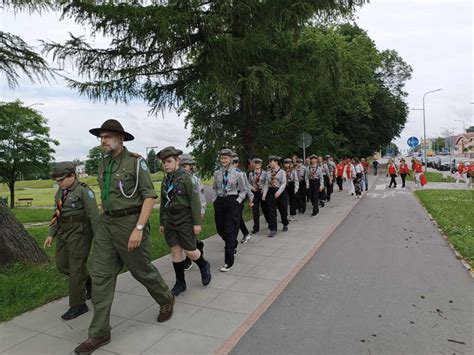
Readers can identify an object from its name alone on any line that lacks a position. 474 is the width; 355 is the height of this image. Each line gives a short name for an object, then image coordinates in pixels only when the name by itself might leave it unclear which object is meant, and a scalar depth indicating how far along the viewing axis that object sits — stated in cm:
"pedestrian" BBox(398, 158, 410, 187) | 1895
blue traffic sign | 2244
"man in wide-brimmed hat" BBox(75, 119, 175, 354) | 346
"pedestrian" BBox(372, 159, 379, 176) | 3184
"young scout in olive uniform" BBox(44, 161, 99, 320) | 409
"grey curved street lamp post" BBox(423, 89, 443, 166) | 3414
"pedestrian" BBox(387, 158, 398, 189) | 1906
